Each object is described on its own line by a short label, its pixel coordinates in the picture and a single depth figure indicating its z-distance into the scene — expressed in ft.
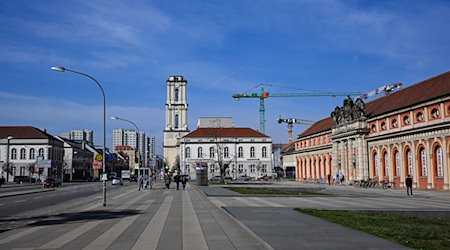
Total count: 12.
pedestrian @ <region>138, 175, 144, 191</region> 174.98
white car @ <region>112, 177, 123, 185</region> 251.39
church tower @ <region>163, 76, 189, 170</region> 489.26
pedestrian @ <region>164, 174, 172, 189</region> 183.60
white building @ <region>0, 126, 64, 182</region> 336.90
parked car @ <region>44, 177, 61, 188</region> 202.08
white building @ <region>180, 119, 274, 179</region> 391.24
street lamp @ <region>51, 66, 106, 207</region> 84.51
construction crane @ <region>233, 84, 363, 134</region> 495.82
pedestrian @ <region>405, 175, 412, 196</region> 126.11
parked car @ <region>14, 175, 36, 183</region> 285.66
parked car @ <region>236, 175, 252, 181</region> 352.49
